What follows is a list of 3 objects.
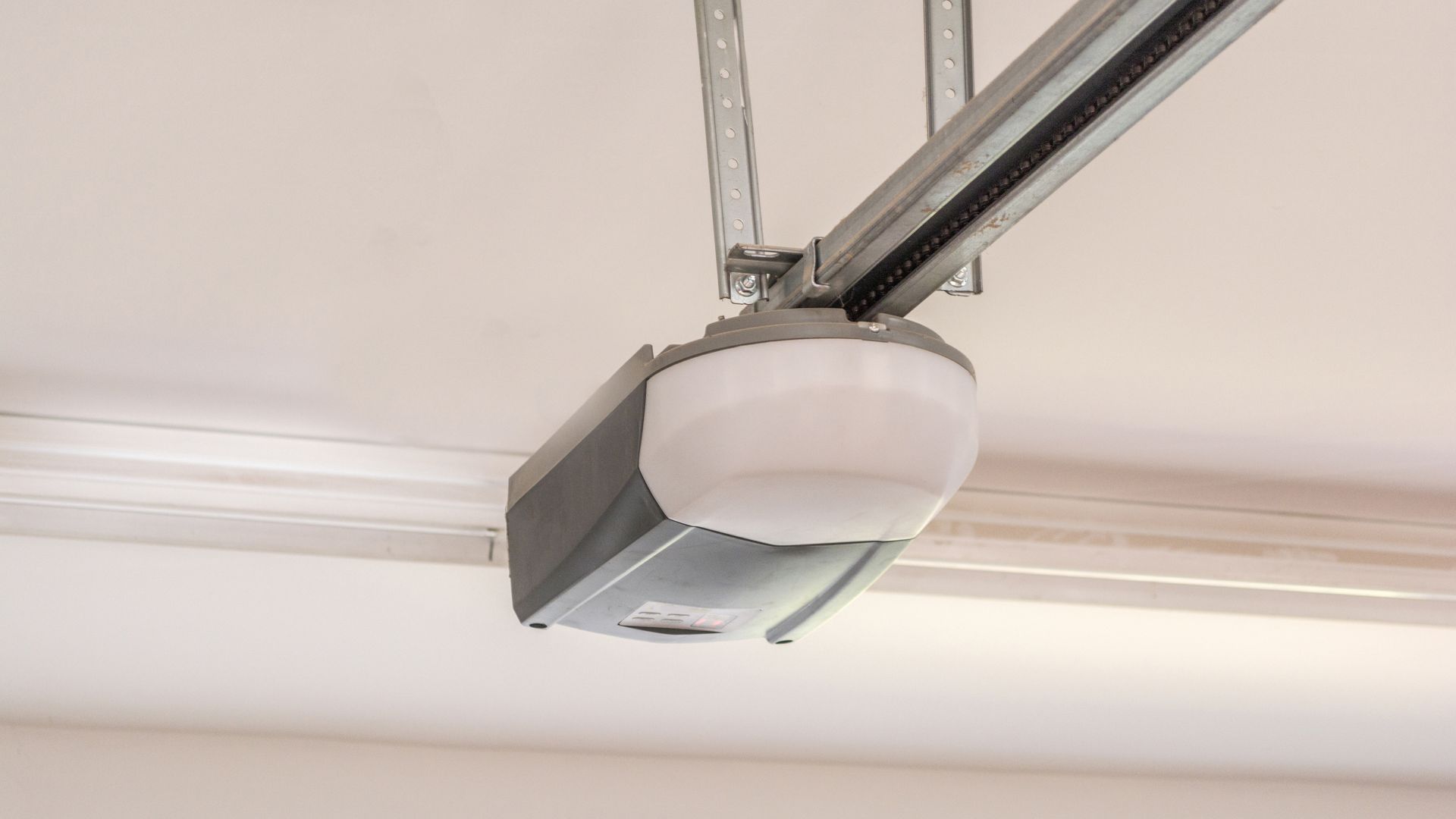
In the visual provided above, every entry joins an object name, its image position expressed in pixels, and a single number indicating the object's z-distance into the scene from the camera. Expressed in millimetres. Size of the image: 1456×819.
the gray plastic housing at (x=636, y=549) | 2214
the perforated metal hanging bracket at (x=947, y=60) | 2235
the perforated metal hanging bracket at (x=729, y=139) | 2268
